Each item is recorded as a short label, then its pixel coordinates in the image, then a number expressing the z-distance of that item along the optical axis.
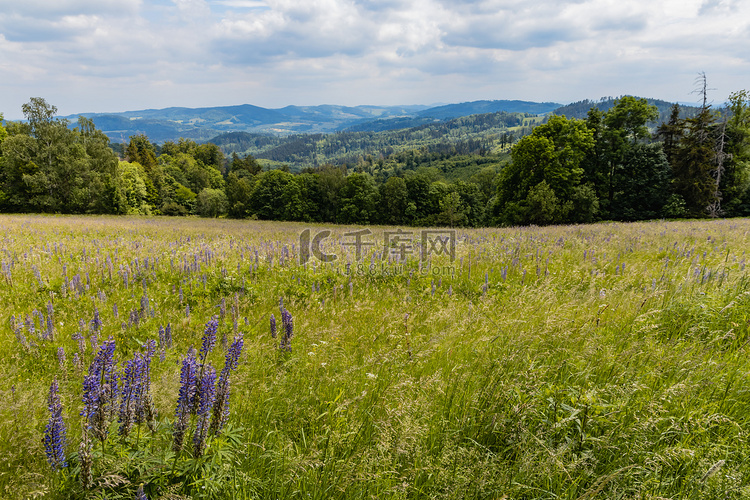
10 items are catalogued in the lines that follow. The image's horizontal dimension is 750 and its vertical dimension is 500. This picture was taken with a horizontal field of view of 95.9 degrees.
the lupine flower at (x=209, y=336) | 2.42
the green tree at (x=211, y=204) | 95.44
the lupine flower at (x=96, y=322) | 4.26
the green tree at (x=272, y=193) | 80.88
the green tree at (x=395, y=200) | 73.69
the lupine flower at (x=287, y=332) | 3.93
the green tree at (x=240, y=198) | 89.12
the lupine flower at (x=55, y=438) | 1.97
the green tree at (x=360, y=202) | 74.25
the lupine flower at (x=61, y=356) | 3.42
